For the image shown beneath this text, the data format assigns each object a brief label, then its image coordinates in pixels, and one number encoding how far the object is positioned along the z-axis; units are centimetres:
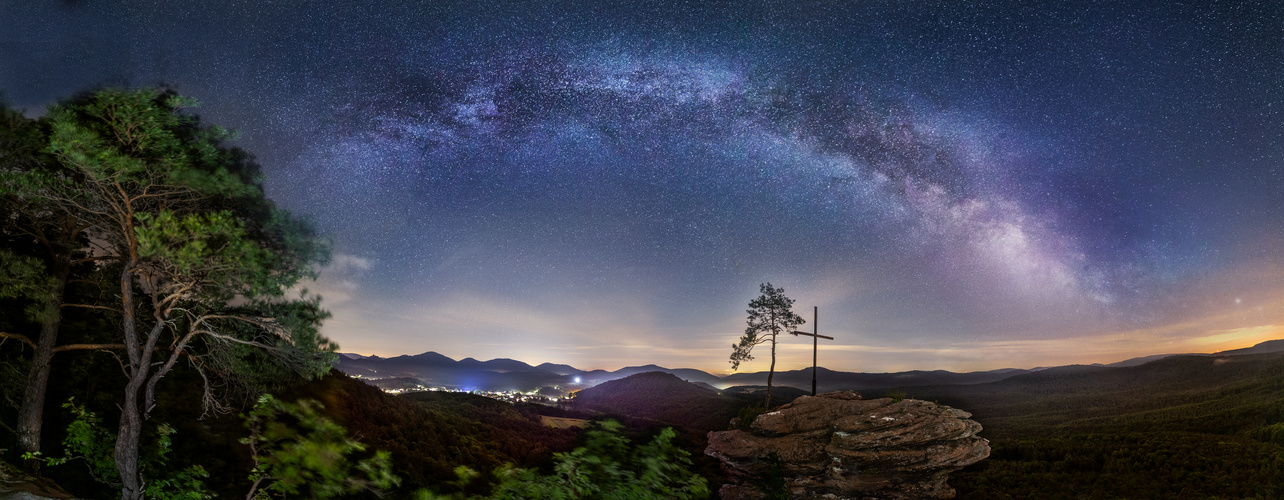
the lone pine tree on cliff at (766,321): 3331
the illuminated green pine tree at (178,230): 874
